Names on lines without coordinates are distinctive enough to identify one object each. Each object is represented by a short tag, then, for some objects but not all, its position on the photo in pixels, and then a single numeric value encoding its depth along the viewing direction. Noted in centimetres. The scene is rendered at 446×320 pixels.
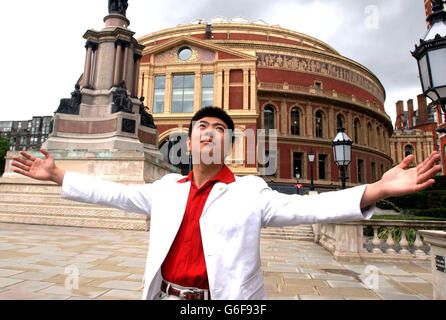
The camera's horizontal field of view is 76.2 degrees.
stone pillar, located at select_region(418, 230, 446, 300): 344
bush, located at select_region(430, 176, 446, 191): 2045
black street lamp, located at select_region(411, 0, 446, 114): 361
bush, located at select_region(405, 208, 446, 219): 1499
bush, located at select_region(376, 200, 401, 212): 2033
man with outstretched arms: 146
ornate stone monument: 1071
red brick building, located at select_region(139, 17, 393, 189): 3039
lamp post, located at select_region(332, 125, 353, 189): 902
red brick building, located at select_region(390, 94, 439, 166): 6209
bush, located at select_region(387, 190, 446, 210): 1758
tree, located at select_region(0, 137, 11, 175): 4355
